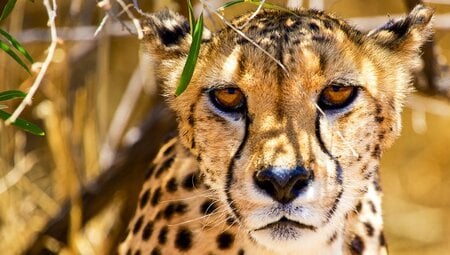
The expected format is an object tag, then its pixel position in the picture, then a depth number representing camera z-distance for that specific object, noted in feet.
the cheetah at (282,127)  14.79
